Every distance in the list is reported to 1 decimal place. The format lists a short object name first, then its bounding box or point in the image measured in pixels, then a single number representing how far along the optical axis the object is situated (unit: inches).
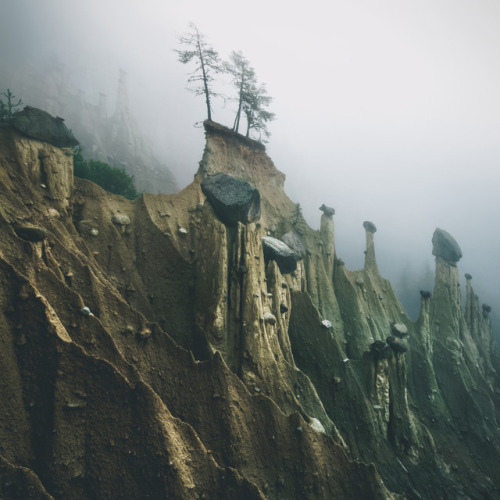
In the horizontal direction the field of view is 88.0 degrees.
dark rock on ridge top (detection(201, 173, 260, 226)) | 546.0
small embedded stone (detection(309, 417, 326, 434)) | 402.4
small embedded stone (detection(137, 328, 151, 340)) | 327.0
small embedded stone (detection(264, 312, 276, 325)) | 477.7
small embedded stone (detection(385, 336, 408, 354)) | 619.8
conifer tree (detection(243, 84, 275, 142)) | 890.1
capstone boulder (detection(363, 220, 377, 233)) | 1162.2
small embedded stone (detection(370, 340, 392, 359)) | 584.1
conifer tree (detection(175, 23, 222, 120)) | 784.9
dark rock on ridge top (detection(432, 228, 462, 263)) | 1159.0
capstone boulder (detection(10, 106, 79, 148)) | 426.6
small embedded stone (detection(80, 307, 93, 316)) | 270.0
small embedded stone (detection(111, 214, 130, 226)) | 498.2
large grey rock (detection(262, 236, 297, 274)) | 618.2
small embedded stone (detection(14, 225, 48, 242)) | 287.4
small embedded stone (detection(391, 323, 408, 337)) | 827.4
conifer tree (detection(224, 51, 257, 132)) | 867.4
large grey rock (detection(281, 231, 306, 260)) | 778.8
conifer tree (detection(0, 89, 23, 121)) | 853.3
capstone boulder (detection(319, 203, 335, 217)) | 954.1
